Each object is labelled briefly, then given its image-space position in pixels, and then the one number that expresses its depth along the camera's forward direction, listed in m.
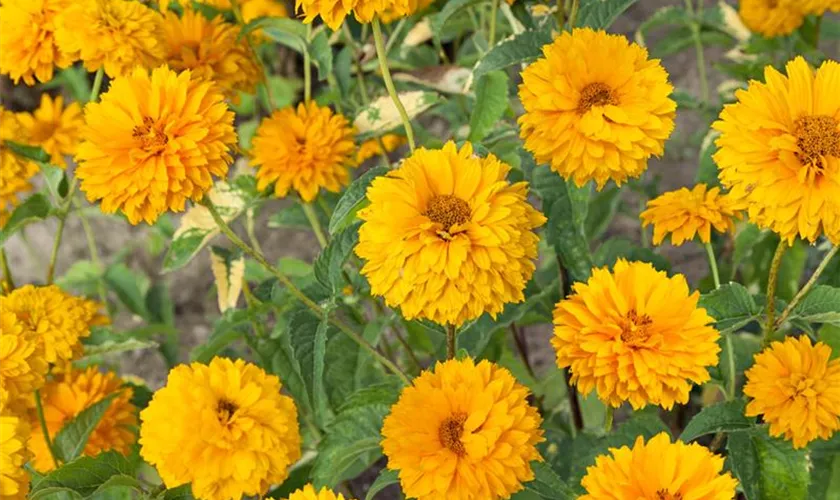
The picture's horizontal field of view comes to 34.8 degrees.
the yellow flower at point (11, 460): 0.57
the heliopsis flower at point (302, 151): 0.72
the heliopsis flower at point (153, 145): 0.58
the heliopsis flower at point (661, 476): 0.52
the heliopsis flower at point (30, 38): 0.69
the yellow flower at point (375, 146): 0.87
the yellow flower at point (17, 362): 0.62
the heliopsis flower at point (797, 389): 0.59
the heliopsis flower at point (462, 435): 0.54
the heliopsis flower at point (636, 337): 0.55
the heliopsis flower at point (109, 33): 0.67
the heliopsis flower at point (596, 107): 0.58
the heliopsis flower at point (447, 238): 0.53
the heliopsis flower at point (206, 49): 0.72
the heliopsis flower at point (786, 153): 0.54
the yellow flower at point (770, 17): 0.87
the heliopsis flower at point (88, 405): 0.72
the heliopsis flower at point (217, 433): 0.58
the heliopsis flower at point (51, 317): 0.68
